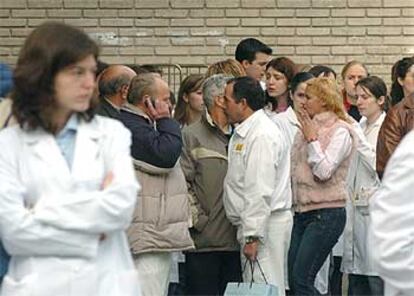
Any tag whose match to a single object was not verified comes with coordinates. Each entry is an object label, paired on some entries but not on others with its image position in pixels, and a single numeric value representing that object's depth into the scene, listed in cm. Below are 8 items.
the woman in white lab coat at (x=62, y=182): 854
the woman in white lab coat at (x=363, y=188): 1664
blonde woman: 1612
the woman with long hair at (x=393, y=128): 1430
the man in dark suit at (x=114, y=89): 1470
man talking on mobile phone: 1378
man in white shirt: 1507
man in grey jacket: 1585
